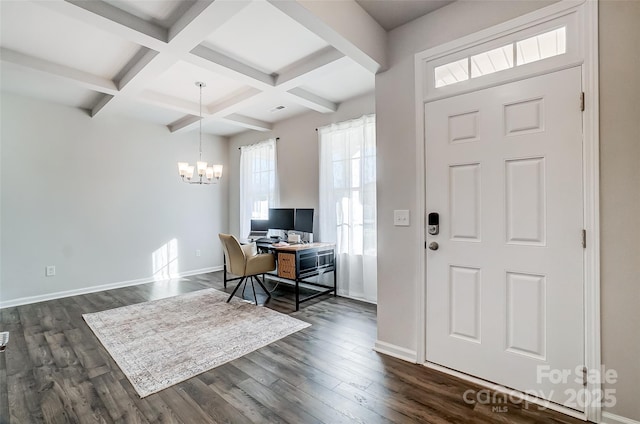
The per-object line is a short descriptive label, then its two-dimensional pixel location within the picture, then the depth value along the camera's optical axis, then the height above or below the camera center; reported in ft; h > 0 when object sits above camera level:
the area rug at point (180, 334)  7.47 -4.00
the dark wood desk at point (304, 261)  12.25 -2.17
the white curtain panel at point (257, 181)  17.24 +1.91
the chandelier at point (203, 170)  13.01 +1.92
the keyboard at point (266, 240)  14.61 -1.46
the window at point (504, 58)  5.88 +3.42
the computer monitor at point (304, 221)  14.39 -0.45
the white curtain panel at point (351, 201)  12.83 +0.52
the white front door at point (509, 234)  5.71 -0.49
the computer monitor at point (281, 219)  15.11 -0.36
